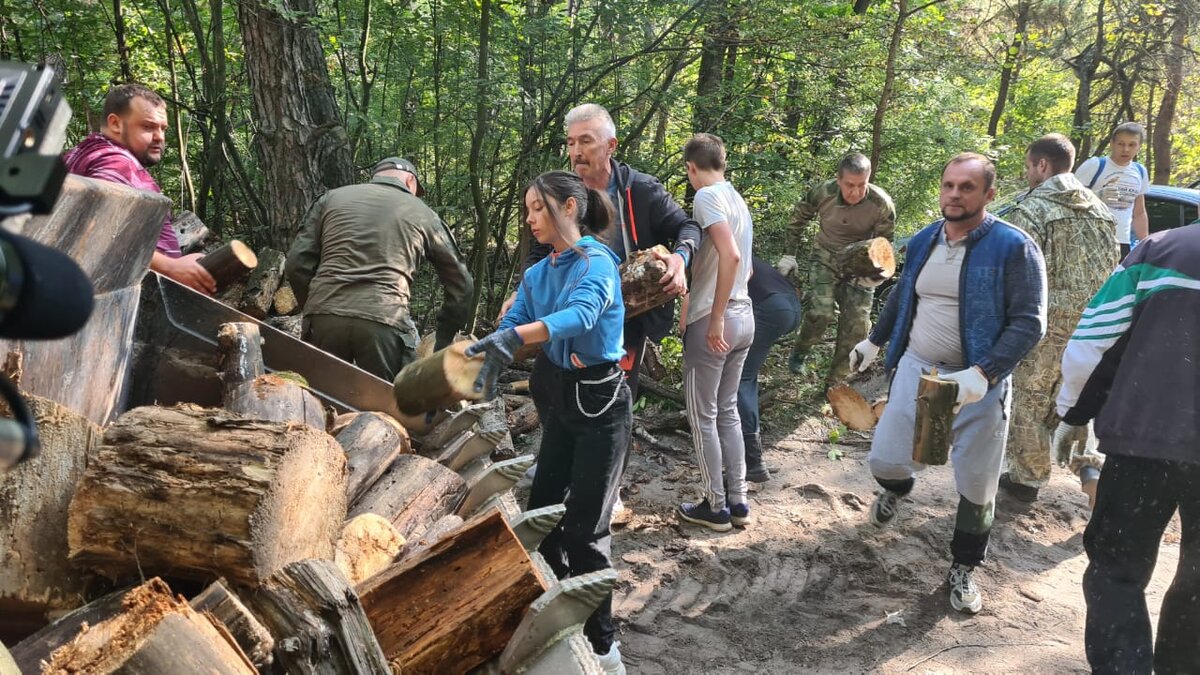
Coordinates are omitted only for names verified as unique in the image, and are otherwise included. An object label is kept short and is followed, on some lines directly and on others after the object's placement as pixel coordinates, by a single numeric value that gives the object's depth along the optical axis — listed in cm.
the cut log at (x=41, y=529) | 237
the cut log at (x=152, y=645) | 191
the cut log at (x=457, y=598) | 261
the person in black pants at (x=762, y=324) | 578
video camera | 112
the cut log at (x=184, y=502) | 237
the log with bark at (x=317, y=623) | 225
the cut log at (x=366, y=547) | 298
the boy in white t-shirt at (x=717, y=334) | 473
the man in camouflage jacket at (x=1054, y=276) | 554
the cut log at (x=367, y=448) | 346
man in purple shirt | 393
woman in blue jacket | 333
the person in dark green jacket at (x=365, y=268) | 489
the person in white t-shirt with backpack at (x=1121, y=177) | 744
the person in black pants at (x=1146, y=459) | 316
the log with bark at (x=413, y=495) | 347
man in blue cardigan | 407
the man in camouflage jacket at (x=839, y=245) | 696
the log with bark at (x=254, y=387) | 365
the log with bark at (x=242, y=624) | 218
